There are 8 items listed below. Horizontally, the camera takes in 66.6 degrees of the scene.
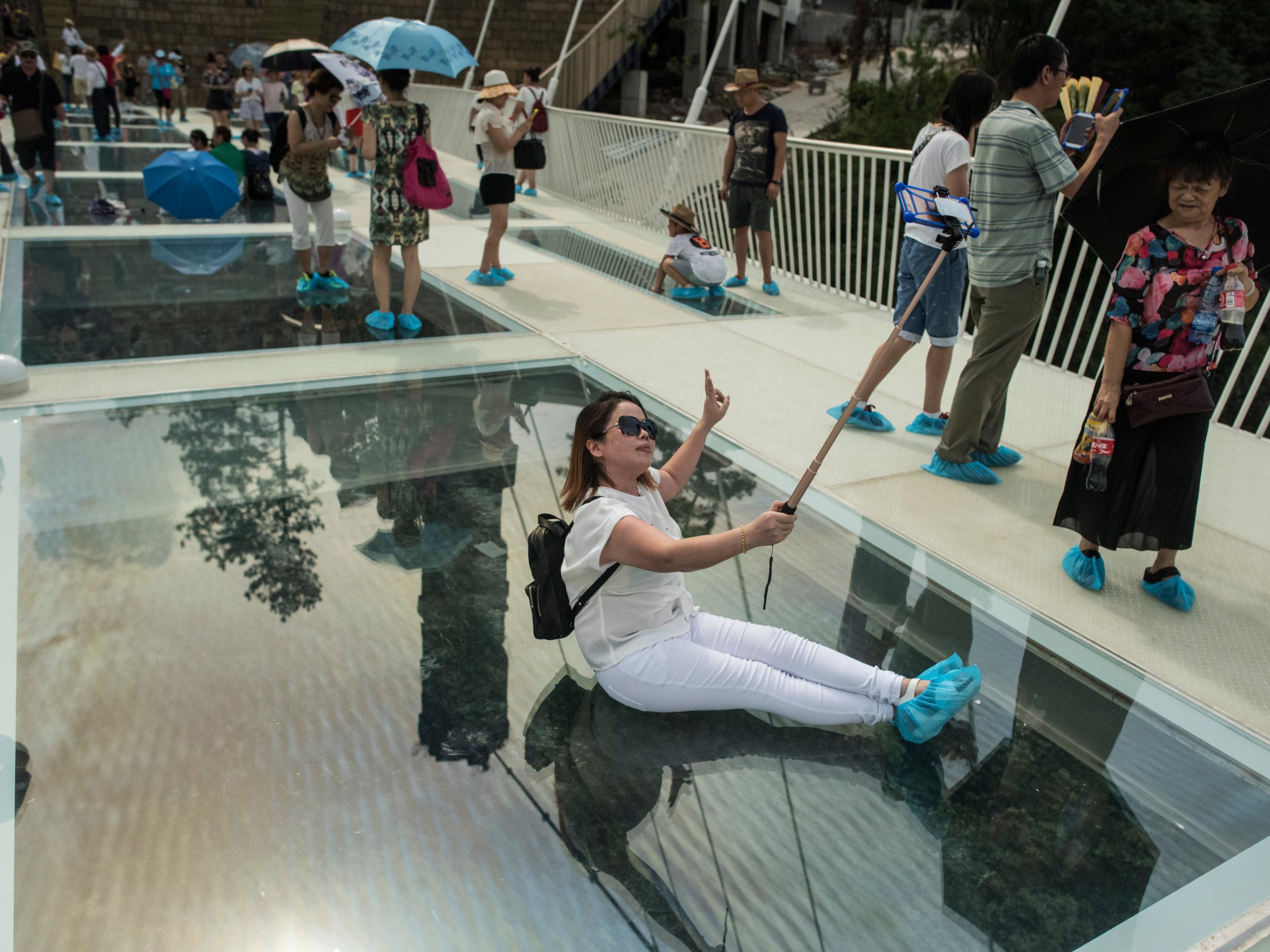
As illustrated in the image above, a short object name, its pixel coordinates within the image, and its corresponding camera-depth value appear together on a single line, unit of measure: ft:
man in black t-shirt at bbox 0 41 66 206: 34.71
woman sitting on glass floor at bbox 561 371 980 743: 8.79
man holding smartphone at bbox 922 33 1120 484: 13.57
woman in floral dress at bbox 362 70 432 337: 20.10
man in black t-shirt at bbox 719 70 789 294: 24.94
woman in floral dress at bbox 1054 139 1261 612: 11.04
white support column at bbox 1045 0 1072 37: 19.64
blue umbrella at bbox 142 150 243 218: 29.32
